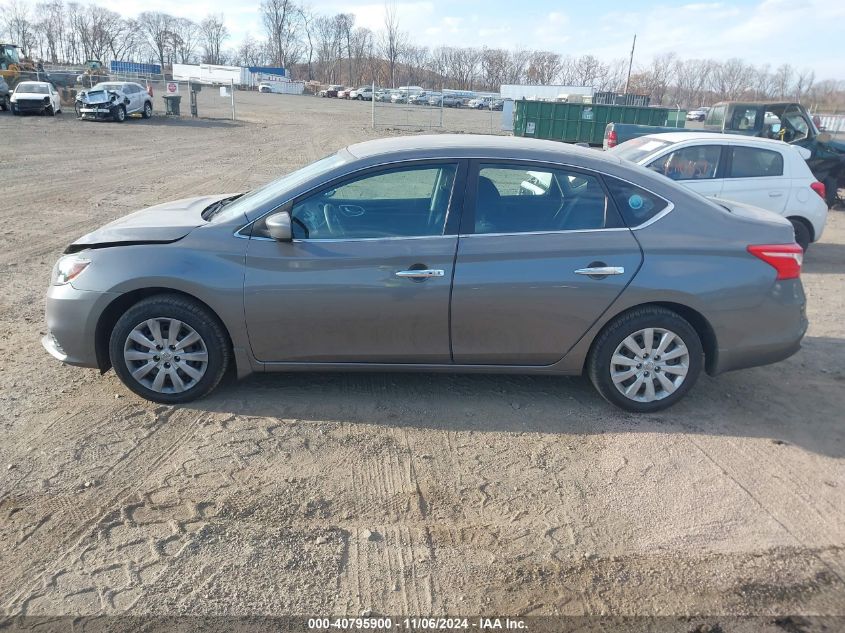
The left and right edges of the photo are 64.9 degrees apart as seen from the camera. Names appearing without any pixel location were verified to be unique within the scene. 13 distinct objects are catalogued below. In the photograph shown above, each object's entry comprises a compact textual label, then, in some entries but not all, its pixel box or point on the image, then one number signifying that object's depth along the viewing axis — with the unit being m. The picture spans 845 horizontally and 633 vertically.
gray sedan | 4.13
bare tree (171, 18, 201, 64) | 122.75
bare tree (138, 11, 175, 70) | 118.94
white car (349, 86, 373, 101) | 73.25
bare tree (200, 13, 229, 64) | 126.62
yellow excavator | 33.00
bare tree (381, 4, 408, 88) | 94.06
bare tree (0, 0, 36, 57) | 102.44
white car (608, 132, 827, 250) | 8.57
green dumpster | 24.80
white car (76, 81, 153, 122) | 28.45
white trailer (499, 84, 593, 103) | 51.89
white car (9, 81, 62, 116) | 28.09
